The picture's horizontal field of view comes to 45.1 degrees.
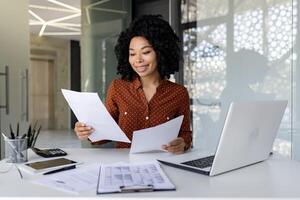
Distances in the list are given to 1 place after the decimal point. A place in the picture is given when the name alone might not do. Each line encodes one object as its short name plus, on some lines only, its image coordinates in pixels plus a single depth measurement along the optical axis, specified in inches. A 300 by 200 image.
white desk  31.5
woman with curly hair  61.9
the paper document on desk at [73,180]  33.3
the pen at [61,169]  40.1
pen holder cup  47.0
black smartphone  43.1
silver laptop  36.1
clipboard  31.6
